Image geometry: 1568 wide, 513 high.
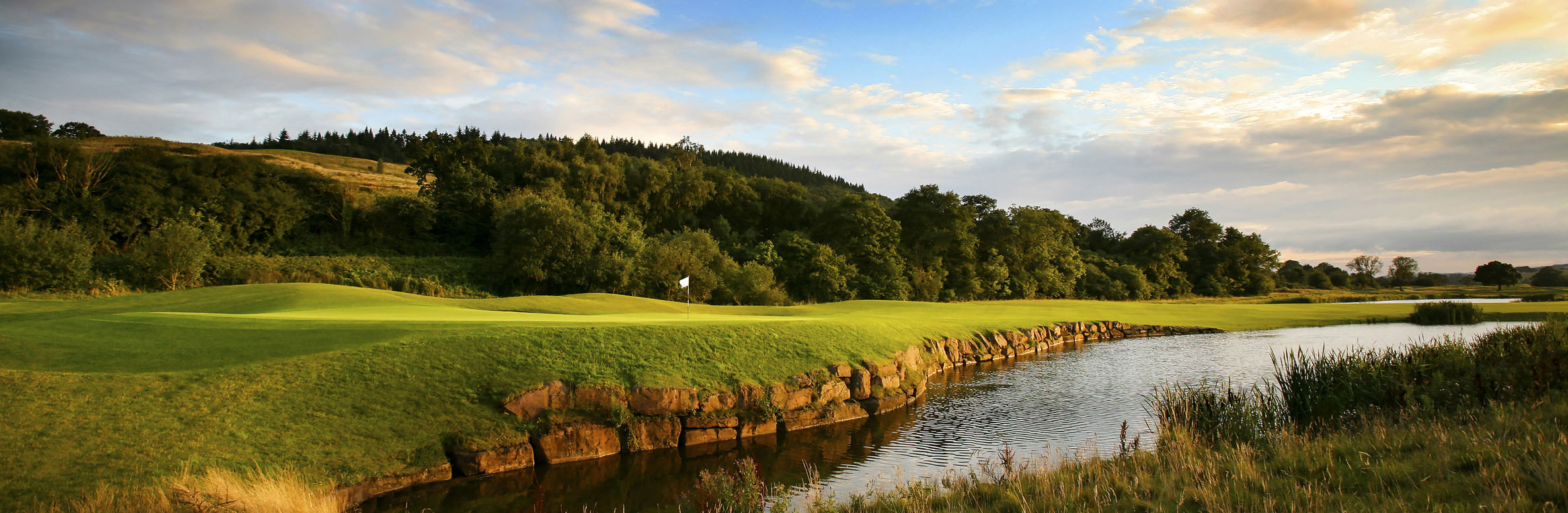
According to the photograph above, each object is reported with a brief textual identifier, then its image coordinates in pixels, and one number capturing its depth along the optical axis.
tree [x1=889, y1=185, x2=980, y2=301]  61.31
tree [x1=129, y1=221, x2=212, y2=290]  34.00
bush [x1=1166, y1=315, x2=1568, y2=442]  10.53
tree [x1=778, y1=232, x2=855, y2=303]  49.75
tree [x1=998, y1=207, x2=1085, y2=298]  66.38
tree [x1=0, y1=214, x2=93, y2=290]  29.59
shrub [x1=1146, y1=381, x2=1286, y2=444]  10.41
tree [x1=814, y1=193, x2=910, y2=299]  54.38
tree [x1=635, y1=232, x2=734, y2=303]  40.44
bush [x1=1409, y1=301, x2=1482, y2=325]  35.44
